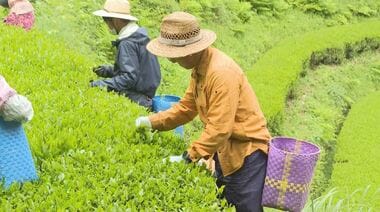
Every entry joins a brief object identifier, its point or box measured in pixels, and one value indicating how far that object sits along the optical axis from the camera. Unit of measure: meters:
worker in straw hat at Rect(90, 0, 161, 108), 5.00
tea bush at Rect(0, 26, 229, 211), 3.26
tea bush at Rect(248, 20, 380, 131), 10.10
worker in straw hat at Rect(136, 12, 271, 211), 3.54
